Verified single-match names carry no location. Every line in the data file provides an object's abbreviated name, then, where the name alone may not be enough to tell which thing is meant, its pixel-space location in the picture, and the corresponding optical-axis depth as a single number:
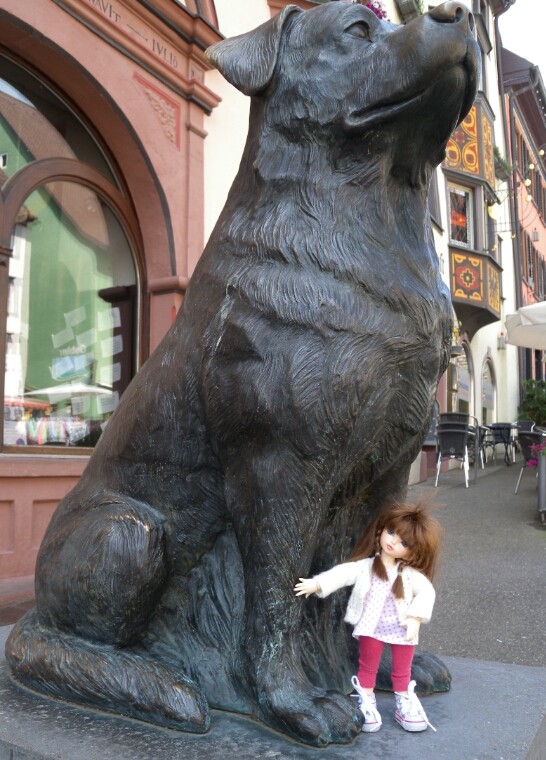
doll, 1.55
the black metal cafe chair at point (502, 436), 15.28
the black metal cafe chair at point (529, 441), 8.99
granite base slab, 1.40
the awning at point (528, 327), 8.70
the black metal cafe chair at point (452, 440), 10.46
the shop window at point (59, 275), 5.51
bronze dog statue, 1.47
